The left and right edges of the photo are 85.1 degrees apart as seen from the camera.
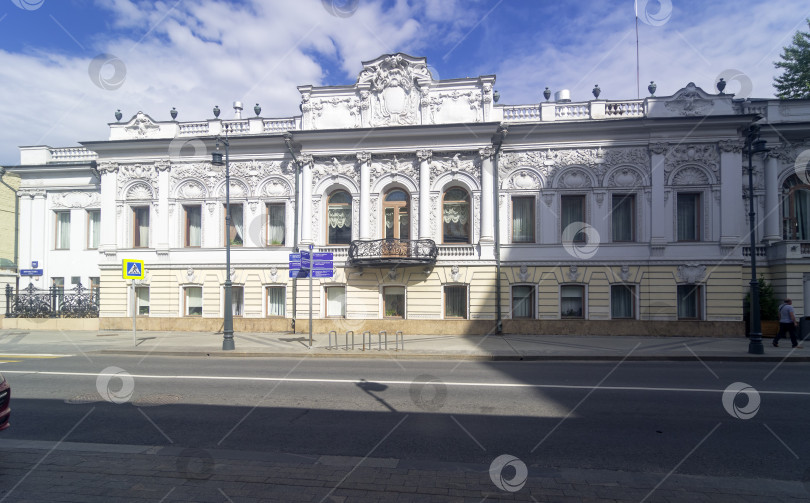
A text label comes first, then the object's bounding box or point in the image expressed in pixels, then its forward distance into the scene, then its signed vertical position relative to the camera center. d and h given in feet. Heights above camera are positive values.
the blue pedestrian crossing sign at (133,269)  54.34 -1.18
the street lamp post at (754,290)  47.93 -3.37
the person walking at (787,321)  52.34 -7.42
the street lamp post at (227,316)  51.47 -6.62
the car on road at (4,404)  17.42 -5.80
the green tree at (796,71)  86.43 +37.86
